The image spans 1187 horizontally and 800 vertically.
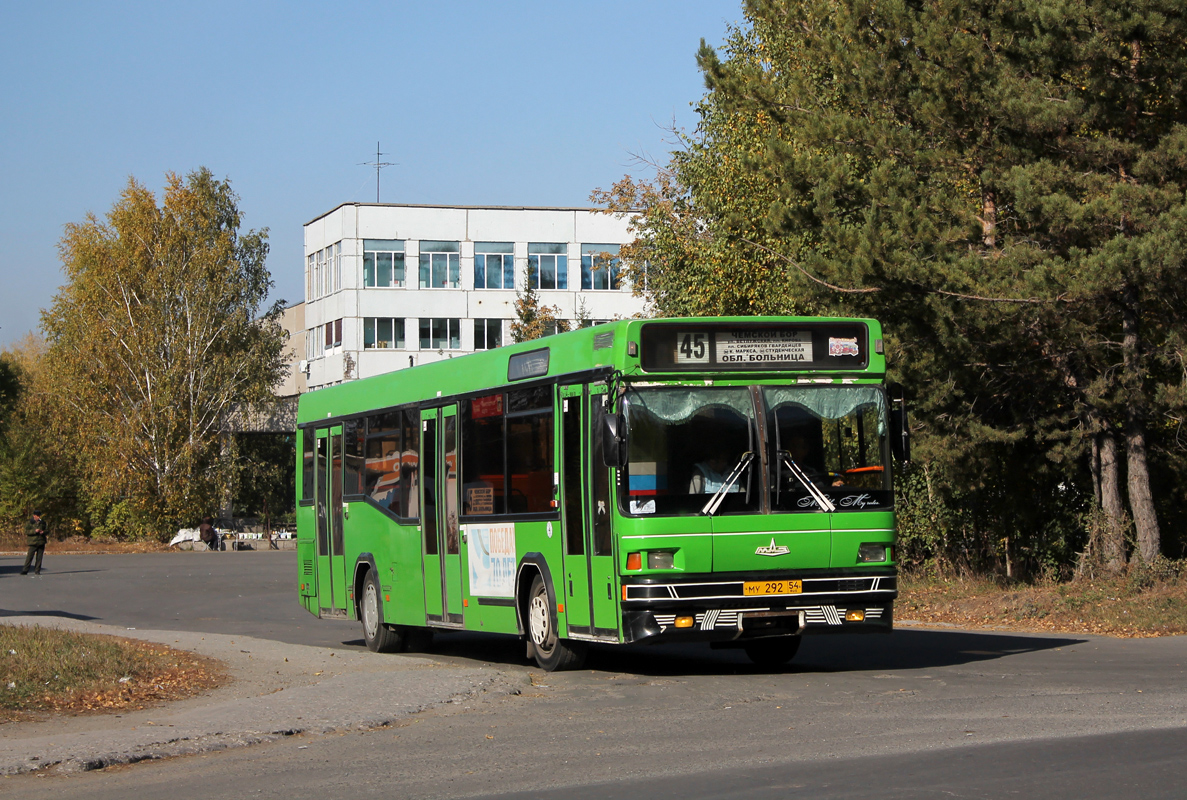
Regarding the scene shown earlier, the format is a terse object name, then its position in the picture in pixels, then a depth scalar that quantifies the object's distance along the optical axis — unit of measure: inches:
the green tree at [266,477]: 2696.9
